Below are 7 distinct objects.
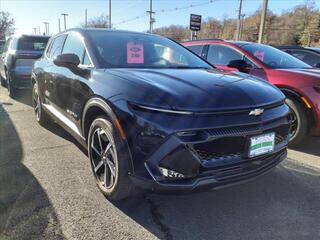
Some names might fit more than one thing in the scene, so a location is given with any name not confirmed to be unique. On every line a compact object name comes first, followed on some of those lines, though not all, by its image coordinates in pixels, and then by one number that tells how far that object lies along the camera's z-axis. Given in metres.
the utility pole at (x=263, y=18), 11.00
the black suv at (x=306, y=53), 6.09
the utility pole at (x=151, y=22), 28.70
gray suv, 5.95
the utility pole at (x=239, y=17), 17.86
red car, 3.28
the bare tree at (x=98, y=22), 42.94
